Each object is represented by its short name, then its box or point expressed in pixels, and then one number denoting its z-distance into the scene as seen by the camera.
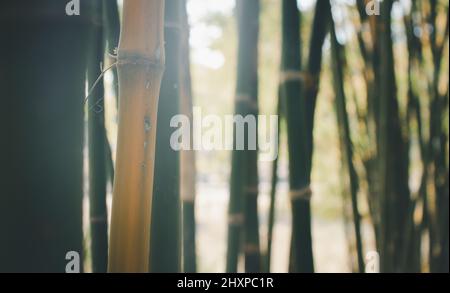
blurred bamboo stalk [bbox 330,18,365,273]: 0.85
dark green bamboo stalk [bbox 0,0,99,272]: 0.39
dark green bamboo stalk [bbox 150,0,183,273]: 0.57
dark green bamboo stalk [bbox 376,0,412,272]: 0.92
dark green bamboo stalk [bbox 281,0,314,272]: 0.73
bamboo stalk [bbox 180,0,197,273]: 0.90
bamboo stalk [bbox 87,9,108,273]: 0.68
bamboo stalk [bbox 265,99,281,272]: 0.94
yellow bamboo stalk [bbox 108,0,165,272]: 0.44
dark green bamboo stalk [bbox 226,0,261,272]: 0.86
